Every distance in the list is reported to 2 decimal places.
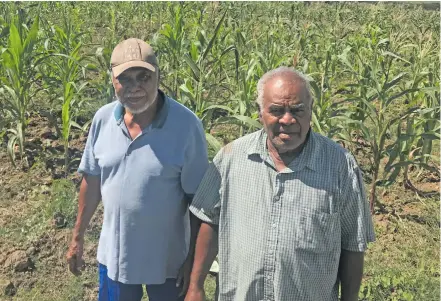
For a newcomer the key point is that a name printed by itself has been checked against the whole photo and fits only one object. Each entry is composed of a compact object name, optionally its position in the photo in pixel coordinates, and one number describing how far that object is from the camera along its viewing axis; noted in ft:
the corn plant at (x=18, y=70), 13.87
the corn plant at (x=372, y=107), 12.15
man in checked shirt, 5.12
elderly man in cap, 6.17
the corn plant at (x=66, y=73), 13.73
